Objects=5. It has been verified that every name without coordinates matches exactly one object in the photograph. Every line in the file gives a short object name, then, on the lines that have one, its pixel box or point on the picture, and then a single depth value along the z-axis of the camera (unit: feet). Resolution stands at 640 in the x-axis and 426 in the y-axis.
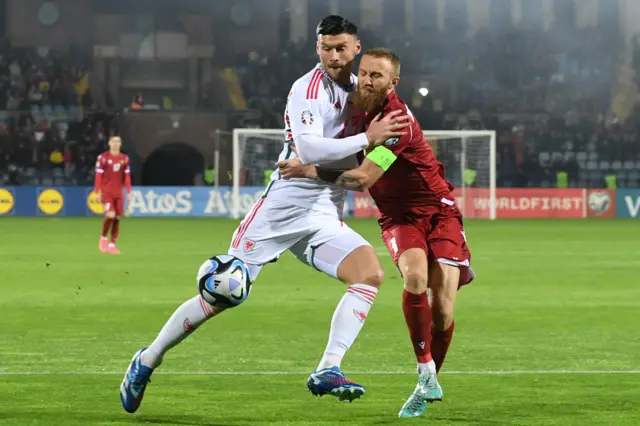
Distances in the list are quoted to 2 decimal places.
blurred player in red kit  132.36
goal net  228.84
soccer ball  37.88
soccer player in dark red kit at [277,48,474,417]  38.19
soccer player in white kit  38.17
